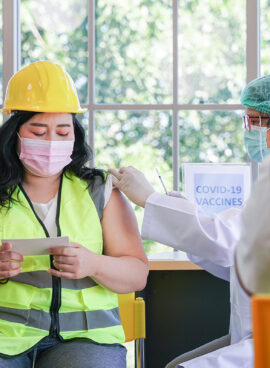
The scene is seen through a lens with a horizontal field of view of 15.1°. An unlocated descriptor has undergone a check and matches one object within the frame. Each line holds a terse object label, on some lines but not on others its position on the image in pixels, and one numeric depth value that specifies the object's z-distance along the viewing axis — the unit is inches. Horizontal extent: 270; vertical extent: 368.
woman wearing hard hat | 106.3
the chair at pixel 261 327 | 69.4
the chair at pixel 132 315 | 115.9
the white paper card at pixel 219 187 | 141.0
